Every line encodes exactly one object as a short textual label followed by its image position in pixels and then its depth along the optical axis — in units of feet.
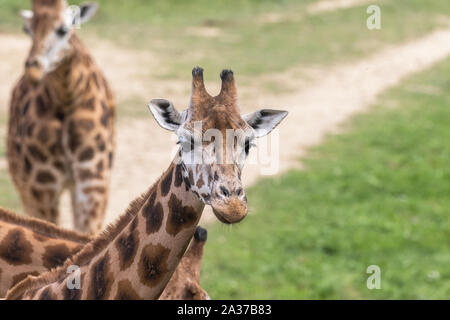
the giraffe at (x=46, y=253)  31.00
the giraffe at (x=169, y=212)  24.20
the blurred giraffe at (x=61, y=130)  52.85
